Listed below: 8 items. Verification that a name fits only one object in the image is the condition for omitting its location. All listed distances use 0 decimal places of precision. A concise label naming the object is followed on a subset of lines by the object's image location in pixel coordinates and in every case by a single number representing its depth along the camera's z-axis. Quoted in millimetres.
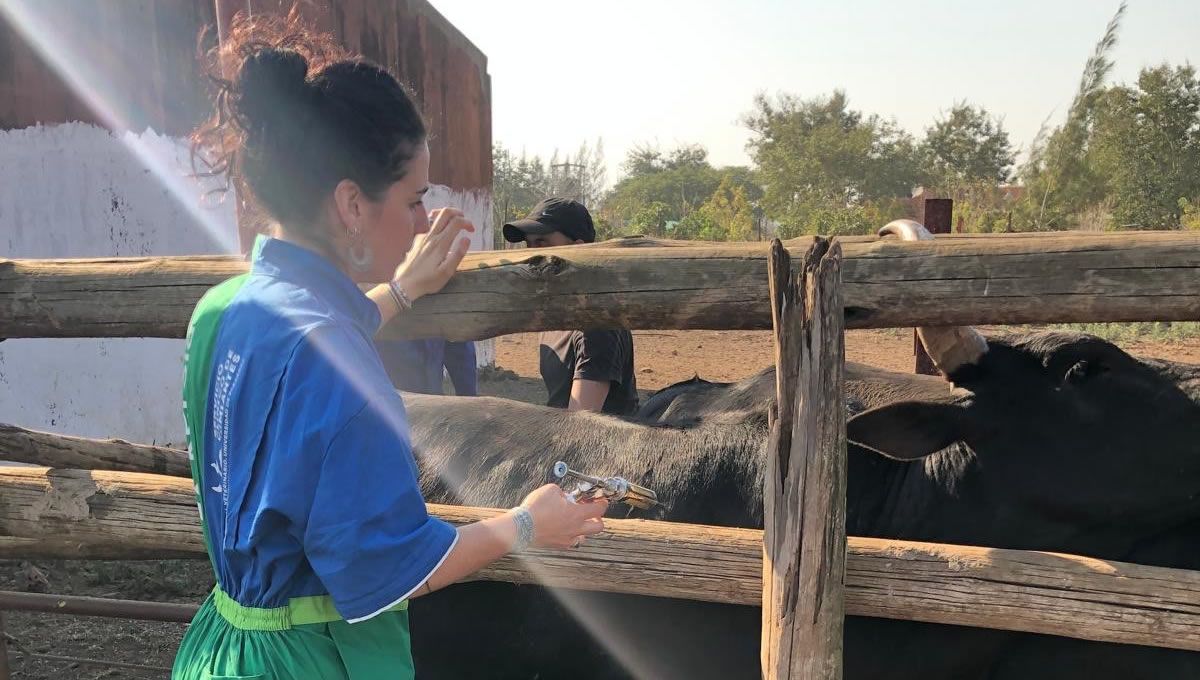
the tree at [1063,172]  19312
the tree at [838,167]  38906
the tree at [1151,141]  24359
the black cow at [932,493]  2312
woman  1291
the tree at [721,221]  25931
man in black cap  3838
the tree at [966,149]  38594
